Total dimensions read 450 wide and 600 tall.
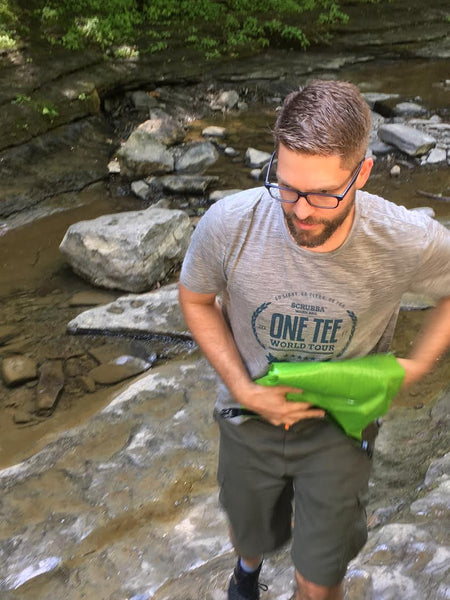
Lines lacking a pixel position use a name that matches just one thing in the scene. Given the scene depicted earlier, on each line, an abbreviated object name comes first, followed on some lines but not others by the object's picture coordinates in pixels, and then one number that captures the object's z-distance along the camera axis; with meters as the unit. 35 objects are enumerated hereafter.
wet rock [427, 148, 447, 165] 8.44
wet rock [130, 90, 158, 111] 9.63
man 1.69
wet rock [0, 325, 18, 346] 5.20
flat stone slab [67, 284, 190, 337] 5.04
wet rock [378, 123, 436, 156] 8.49
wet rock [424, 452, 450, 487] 3.00
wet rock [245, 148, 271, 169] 8.35
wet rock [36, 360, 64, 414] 4.48
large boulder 5.72
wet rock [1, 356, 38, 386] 4.73
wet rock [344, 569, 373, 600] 2.40
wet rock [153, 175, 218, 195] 7.71
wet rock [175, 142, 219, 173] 8.31
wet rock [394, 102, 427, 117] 9.91
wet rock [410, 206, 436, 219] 6.46
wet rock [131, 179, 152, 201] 7.74
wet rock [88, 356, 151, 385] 4.75
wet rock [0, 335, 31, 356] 5.07
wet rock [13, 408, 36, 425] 4.38
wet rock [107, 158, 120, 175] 8.22
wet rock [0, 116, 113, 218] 7.53
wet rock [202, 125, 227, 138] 9.32
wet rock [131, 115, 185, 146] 8.85
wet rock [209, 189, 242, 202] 7.57
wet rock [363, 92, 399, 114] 10.29
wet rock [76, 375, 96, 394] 4.65
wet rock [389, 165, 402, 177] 8.16
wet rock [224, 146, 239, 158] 8.77
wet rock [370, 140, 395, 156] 8.71
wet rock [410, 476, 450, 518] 2.71
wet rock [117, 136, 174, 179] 8.02
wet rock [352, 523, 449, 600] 2.38
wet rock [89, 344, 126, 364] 4.93
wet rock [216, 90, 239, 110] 10.20
